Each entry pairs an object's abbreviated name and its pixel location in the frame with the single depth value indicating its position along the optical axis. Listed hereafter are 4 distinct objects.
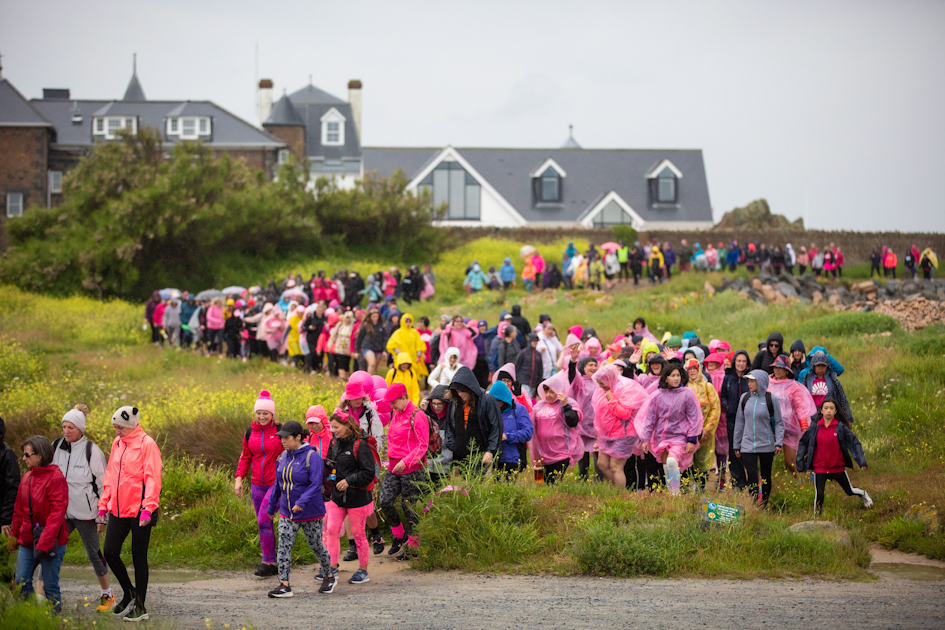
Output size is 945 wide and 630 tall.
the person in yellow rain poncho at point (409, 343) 32.47
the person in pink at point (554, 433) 20.67
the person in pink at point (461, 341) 32.53
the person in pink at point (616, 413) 20.87
